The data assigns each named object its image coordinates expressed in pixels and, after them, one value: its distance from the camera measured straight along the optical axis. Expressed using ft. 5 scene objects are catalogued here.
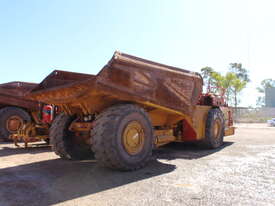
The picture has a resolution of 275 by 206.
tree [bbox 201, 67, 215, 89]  126.35
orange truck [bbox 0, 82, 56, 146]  31.71
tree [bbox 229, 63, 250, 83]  147.54
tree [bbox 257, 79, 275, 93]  265.54
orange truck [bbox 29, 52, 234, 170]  14.84
